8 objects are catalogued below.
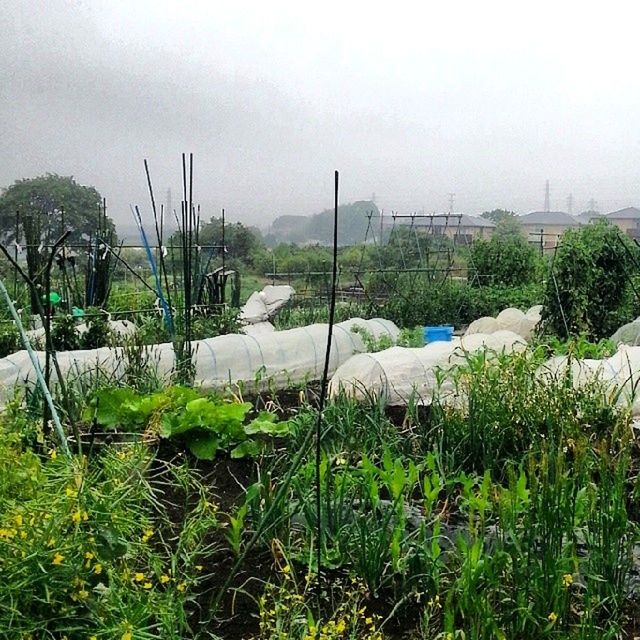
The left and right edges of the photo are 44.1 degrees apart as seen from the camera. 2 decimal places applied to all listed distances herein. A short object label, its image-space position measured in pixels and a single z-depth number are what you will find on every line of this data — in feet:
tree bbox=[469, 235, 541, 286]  38.32
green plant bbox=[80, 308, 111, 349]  19.34
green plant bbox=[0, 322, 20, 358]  19.94
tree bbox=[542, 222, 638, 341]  25.02
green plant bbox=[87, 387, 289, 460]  9.93
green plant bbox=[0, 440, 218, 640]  5.01
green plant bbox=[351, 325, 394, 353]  19.82
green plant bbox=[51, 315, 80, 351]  18.84
